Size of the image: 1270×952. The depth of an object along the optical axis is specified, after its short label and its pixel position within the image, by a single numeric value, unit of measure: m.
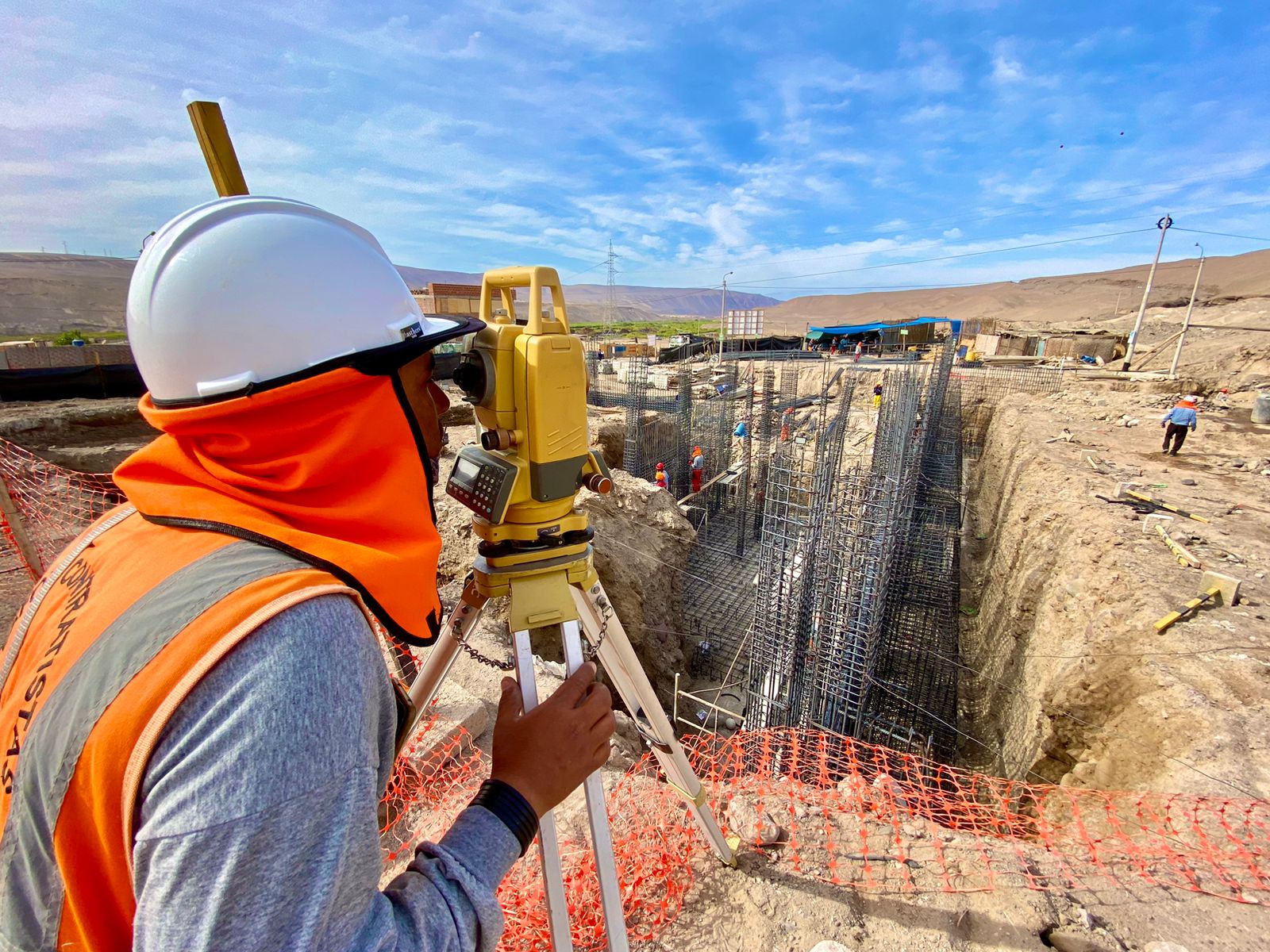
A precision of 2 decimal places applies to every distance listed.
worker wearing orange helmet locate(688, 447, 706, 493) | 12.45
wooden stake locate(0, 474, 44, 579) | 3.80
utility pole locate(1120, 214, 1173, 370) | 17.47
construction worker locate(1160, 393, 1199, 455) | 8.66
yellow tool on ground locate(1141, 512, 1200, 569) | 5.18
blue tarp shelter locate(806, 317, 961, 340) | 36.97
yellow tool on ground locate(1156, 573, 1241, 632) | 4.42
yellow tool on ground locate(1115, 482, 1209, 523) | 6.45
